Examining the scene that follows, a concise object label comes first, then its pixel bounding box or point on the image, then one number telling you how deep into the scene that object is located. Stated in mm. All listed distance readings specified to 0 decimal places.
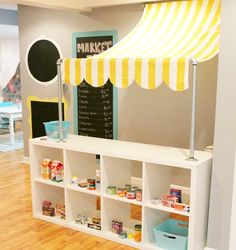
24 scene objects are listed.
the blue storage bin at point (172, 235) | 3025
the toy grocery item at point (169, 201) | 2996
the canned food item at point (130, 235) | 3301
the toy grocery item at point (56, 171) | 3660
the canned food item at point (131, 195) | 3197
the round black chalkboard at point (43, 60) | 5234
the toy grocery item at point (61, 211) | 3711
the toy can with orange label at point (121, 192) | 3266
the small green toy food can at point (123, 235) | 3302
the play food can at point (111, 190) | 3312
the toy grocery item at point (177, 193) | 3020
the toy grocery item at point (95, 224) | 3455
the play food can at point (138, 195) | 3145
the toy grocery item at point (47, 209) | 3781
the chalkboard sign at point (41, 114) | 5387
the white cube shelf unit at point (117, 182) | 2895
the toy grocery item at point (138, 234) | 3229
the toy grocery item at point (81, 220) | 3585
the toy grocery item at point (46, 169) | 3719
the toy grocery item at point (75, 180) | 3583
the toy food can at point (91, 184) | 3465
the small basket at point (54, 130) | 3709
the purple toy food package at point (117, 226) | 3359
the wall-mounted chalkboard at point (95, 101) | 4730
